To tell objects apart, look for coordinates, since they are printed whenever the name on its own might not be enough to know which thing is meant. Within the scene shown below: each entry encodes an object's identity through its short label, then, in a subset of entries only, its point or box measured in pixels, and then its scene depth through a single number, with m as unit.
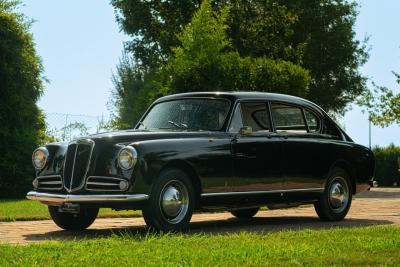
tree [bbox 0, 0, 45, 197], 21.88
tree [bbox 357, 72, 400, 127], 37.59
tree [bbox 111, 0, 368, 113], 41.56
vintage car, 8.88
